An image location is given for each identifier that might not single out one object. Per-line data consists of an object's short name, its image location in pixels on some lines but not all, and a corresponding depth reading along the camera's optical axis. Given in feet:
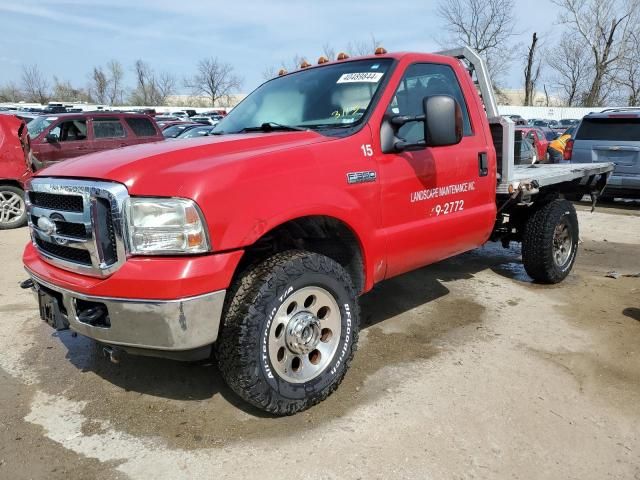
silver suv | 31.81
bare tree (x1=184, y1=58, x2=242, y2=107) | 237.66
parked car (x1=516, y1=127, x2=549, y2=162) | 50.80
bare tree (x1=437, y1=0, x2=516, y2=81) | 126.72
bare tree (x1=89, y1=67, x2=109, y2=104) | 228.63
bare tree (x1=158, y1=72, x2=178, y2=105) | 242.37
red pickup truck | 8.20
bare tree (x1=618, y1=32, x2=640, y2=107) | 136.15
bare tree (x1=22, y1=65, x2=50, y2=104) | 214.90
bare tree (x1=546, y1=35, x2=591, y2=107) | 160.97
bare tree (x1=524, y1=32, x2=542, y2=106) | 148.77
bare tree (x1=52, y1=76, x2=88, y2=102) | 223.71
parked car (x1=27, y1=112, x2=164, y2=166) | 32.53
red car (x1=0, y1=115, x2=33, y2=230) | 27.84
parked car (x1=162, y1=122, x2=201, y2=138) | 52.26
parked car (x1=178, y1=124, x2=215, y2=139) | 43.69
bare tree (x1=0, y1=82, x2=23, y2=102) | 207.02
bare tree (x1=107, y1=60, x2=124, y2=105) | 232.32
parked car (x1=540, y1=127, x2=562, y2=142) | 74.03
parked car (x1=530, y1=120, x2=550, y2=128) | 111.25
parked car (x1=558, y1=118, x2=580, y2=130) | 109.60
